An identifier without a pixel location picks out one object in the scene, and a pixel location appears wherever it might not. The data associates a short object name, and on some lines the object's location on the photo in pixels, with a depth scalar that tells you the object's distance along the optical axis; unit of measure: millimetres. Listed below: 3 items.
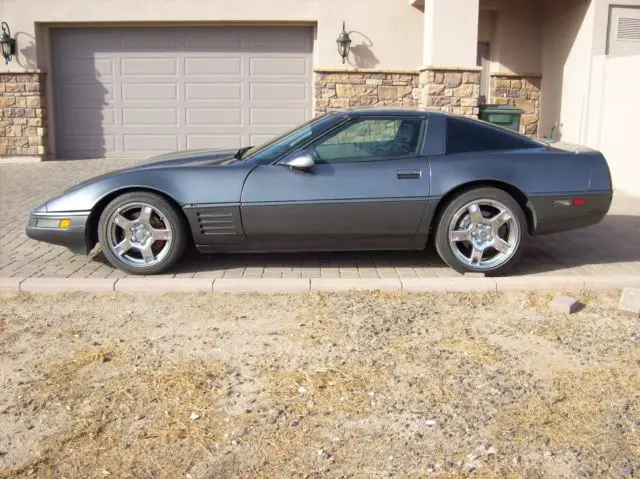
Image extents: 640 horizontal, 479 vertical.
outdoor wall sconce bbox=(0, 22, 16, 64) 14062
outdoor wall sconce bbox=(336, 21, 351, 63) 13939
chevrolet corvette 5695
